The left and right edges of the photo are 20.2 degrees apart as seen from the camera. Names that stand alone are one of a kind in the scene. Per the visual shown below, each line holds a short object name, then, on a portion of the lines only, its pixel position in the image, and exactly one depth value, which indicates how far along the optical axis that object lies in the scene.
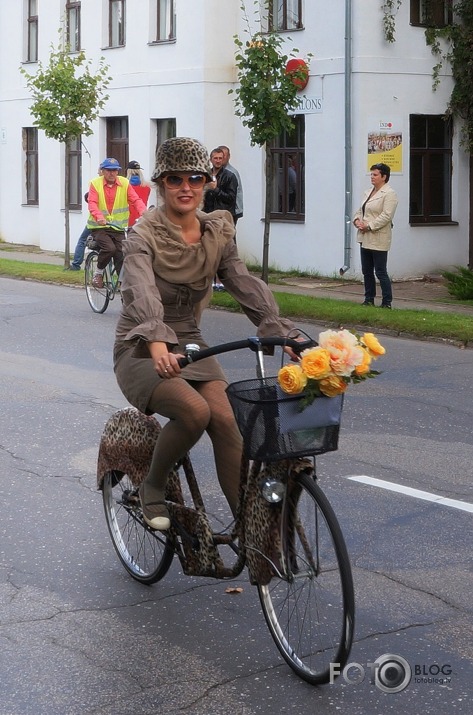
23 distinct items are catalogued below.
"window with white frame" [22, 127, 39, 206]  31.80
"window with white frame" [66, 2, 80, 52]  29.34
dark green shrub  18.38
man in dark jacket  18.42
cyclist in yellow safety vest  16.70
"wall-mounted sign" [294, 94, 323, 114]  22.94
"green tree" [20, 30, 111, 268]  23.39
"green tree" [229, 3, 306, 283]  18.75
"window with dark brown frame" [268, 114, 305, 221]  23.72
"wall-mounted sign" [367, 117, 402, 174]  22.50
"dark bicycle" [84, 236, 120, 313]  16.81
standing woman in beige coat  16.83
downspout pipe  22.06
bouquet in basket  4.46
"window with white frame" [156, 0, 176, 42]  26.19
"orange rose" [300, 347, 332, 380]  4.46
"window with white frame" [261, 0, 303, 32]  23.22
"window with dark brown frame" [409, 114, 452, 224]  23.28
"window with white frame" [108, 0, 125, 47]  27.88
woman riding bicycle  5.21
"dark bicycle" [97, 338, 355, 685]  4.53
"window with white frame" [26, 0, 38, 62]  31.42
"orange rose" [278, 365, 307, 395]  4.45
